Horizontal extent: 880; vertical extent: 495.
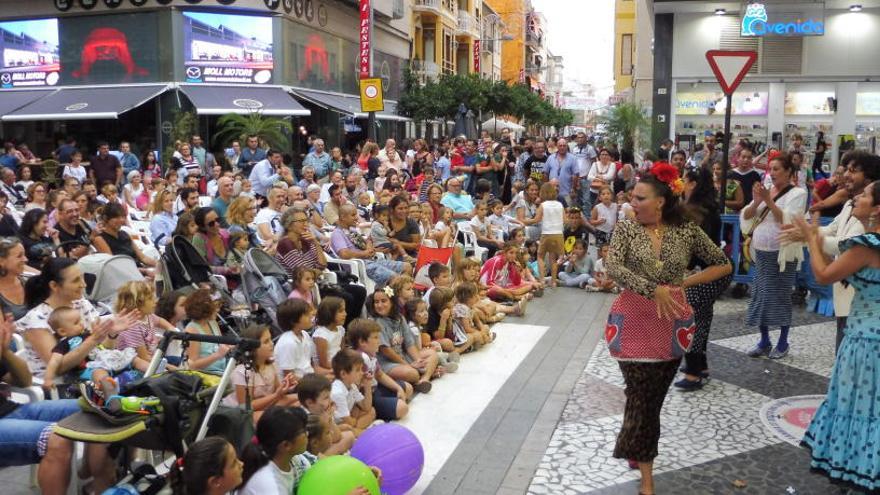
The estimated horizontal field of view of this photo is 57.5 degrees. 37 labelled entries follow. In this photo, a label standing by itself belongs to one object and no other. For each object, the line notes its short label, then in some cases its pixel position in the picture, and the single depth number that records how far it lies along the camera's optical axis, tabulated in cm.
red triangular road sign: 902
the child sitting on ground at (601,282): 1116
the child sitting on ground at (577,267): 1158
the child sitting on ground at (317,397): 473
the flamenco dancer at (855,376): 420
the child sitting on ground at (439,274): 836
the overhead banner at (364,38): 2184
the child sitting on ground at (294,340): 559
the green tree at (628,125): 2159
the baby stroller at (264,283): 703
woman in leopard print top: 444
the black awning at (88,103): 2222
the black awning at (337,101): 2630
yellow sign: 1670
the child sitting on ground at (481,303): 905
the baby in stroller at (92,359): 445
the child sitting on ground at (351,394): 532
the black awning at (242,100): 2247
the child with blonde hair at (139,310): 530
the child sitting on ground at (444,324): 766
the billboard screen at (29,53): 2475
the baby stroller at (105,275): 646
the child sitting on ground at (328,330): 608
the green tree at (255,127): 1970
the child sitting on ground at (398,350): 651
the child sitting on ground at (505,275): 1028
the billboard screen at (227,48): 2367
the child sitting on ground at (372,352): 589
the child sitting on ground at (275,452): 377
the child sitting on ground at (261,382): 495
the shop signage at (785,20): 1923
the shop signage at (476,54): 5197
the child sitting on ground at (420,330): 725
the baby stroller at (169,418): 357
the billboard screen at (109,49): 2353
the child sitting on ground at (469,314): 798
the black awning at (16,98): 2400
